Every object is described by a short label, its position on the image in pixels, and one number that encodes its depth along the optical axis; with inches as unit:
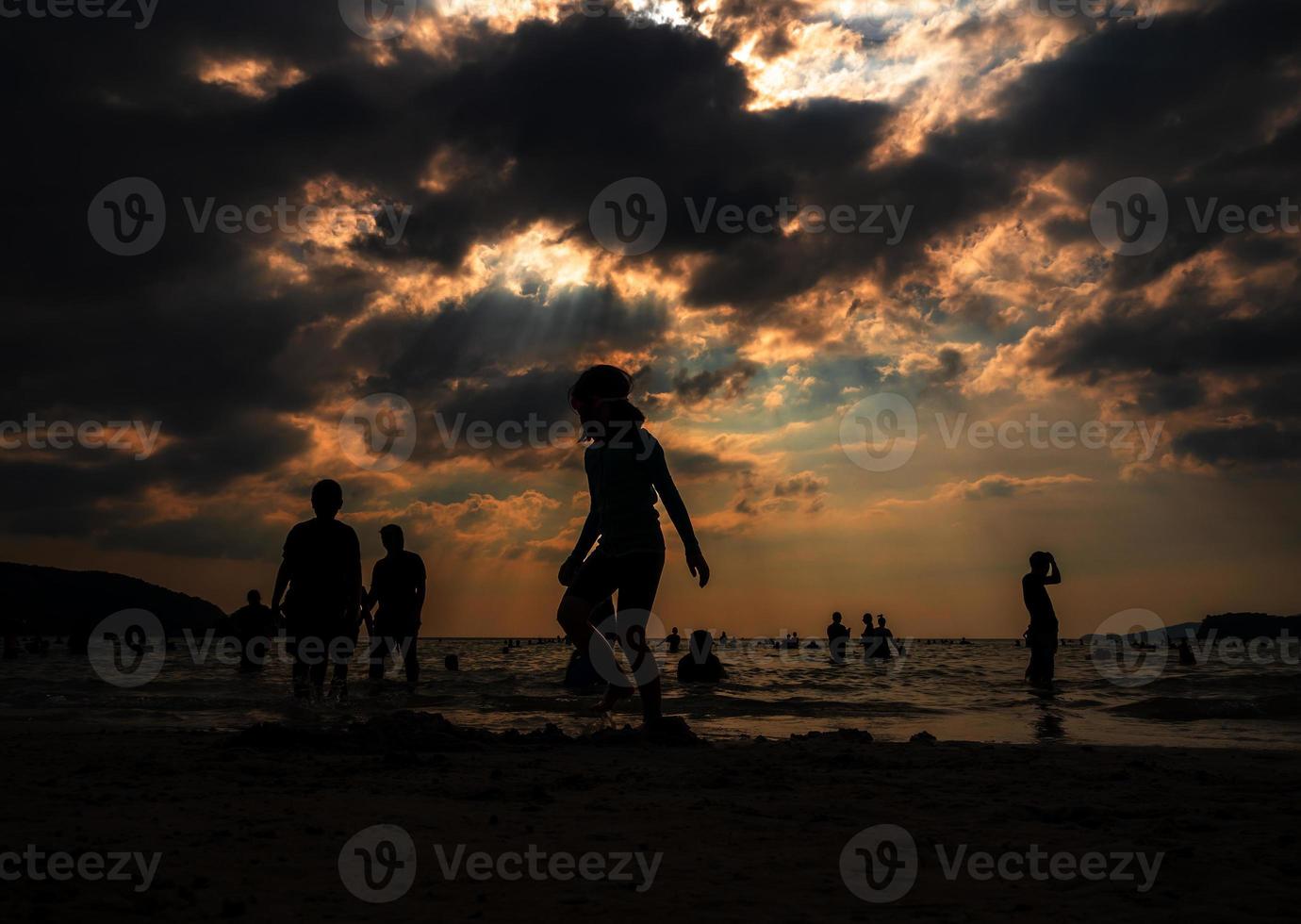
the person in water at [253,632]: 577.6
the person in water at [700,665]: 569.4
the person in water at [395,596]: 449.7
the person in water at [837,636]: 1036.2
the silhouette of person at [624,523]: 239.9
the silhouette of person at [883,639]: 1089.4
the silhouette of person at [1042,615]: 531.8
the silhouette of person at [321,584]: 308.2
